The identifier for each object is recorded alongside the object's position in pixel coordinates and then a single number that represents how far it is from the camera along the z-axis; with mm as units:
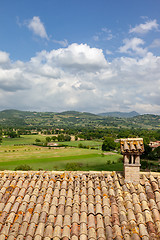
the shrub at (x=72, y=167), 48775
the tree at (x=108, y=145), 97200
